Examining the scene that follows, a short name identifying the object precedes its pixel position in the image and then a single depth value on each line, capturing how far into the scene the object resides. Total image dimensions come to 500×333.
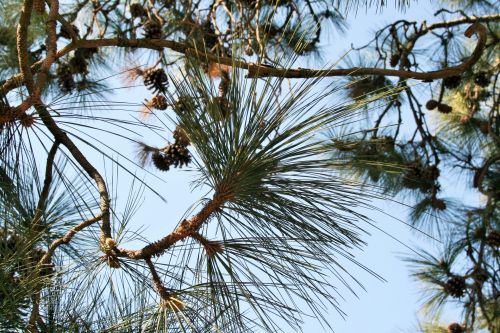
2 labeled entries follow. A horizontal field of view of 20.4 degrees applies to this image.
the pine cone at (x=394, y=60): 5.90
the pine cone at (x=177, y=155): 5.26
